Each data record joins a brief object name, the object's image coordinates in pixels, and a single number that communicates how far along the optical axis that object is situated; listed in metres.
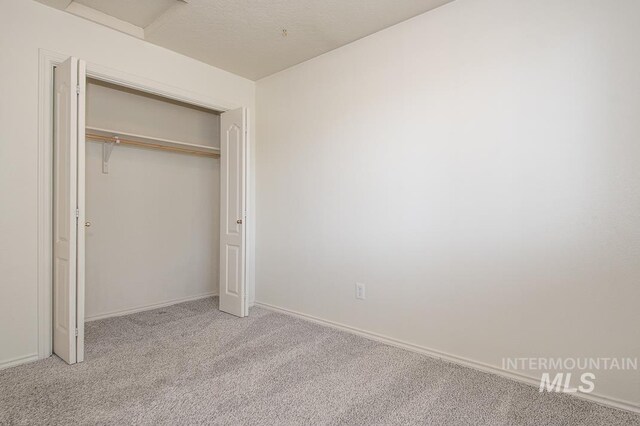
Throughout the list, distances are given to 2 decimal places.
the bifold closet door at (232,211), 3.50
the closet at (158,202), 3.41
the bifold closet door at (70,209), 2.36
